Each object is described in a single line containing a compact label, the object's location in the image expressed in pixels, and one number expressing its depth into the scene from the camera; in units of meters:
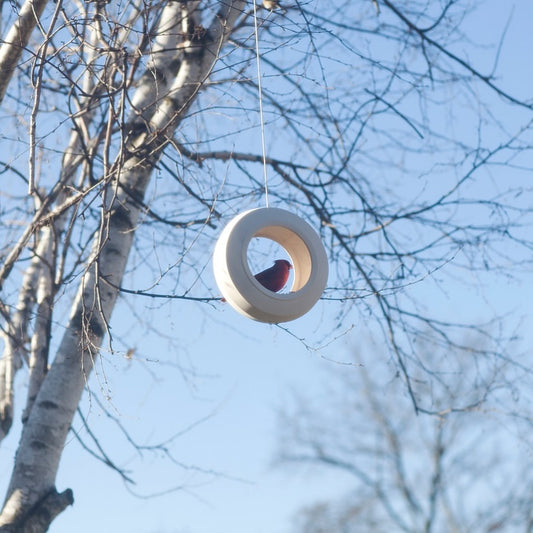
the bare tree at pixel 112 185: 3.43
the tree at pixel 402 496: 13.30
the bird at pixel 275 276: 2.85
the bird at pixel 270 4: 3.49
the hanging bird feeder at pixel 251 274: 2.71
